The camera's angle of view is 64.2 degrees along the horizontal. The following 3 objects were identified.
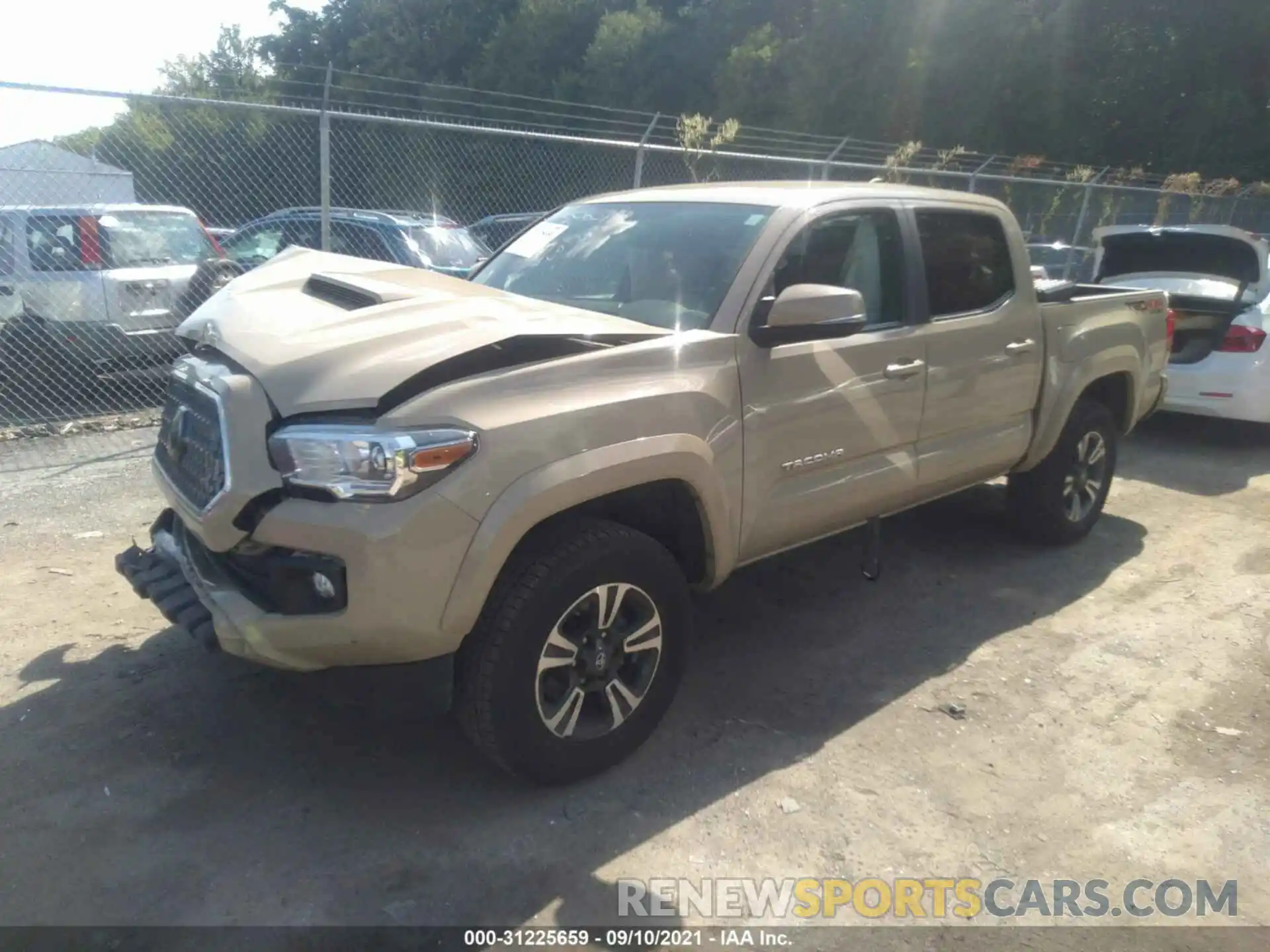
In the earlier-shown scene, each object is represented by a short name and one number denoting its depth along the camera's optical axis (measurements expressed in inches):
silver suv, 303.0
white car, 294.8
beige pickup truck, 109.8
